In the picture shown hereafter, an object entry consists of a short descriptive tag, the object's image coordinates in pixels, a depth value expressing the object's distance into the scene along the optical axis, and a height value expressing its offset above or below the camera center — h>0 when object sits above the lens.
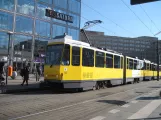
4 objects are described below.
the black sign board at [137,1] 6.91 +2.63
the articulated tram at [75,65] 10.87 +0.26
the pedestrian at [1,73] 11.47 -0.34
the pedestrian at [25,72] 13.34 -0.29
